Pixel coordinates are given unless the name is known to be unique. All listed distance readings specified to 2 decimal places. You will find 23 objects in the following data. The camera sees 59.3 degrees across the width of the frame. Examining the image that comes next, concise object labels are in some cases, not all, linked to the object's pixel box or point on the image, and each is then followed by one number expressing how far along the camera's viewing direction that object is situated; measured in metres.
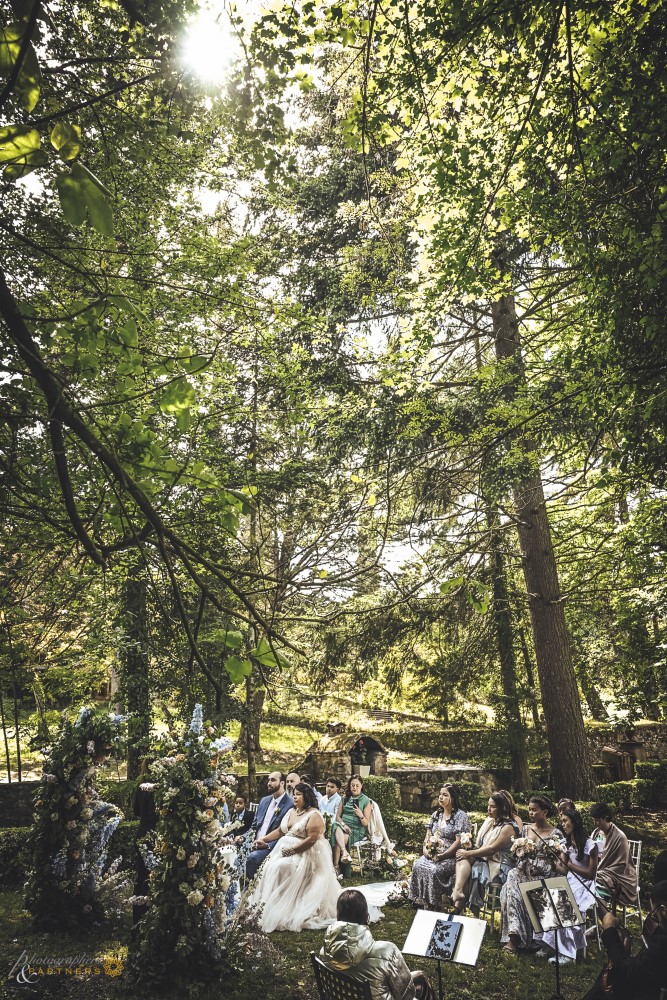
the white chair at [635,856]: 6.51
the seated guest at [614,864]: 5.66
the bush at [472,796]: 11.76
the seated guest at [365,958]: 3.49
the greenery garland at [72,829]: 5.89
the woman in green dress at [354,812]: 8.33
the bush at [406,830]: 9.73
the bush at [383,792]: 10.12
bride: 6.33
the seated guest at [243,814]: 8.41
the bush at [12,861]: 7.90
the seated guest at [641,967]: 3.36
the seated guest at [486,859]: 6.33
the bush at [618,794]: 12.80
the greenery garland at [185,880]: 4.65
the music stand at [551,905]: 4.54
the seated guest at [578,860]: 5.86
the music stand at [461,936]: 4.05
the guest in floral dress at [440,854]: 6.66
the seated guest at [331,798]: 8.43
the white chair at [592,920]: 5.79
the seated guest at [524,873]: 5.80
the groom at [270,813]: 7.27
